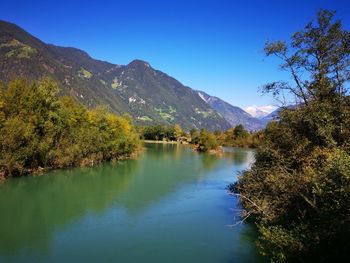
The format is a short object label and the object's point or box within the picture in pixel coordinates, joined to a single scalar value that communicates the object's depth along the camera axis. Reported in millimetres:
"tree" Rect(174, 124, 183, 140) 174775
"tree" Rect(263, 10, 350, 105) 21312
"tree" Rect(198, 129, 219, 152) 111750
